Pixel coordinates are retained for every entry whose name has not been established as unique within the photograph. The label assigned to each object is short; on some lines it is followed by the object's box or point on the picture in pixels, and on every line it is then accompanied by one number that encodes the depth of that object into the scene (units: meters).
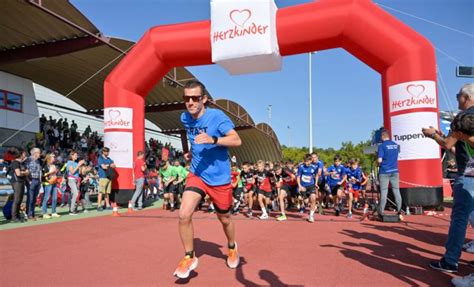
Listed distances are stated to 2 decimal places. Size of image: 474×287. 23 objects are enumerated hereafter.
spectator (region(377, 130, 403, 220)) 7.24
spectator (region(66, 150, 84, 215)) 9.58
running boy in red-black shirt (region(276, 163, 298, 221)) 8.39
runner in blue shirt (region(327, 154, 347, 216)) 9.70
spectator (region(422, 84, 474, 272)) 3.50
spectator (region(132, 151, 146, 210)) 10.65
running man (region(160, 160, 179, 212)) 10.83
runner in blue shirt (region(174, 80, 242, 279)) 3.59
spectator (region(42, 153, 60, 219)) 8.85
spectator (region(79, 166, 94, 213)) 10.94
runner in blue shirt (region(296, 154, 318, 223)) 8.40
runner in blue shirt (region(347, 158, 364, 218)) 9.96
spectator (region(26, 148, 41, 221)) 8.20
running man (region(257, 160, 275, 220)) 8.86
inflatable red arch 8.62
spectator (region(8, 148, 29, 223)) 7.69
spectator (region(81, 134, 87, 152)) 19.75
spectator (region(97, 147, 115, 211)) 10.40
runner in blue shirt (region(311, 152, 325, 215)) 8.85
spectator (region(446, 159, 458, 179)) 12.64
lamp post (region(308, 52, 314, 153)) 26.33
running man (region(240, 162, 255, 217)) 9.40
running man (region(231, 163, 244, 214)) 9.87
